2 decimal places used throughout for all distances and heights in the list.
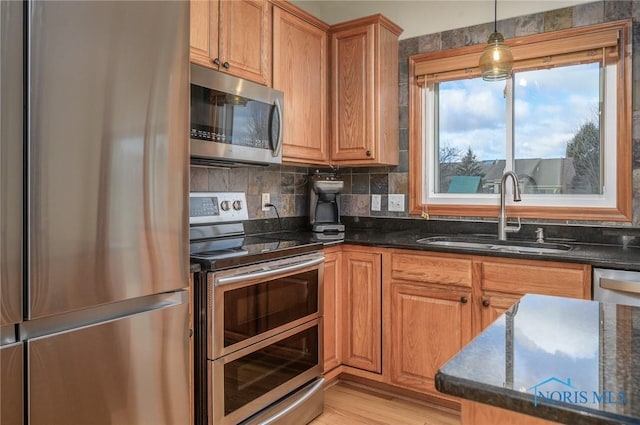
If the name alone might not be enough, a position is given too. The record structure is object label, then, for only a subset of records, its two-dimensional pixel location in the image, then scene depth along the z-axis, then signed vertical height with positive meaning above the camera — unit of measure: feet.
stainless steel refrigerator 3.59 -0.03
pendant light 6.77 +2.25
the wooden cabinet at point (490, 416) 2.21 -1.06
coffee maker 9.28 +0.07
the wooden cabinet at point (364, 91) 9.28 +2.48
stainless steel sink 7.97 -0.69
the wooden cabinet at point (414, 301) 6.98 -1.64
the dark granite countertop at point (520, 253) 6.26 -0.69
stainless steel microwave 6.44 +1.37
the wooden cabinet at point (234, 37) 6.81 +2.81
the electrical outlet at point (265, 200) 9.31 +0.17
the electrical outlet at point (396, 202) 10.09 +0.13
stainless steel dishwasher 5.92 -1.07
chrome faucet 8.32 -0.10
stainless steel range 5.68 -1.62
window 8.00 +1.58
